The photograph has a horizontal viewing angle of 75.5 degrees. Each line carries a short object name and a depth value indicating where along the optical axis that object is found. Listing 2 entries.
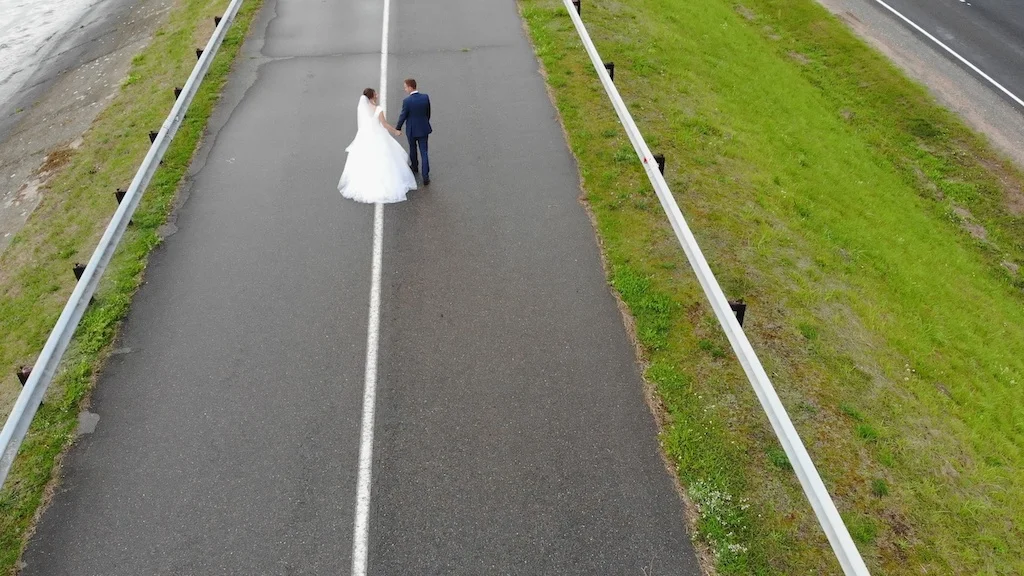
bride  10.57
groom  10.35
